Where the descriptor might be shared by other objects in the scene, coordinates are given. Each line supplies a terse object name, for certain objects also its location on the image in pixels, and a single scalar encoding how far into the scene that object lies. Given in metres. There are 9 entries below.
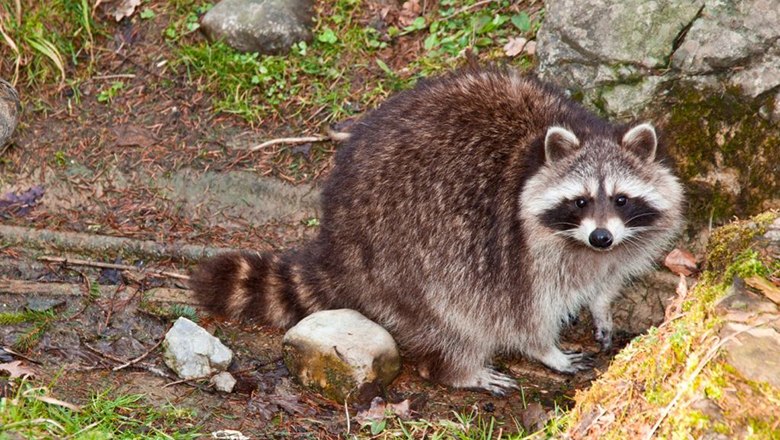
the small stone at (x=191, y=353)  7.85
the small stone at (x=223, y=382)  7.78
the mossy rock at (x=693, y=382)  4.62
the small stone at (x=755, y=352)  4.75
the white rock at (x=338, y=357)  7.80
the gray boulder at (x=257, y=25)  11.23
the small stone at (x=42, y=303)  8.69
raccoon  7.73
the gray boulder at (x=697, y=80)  8.63
